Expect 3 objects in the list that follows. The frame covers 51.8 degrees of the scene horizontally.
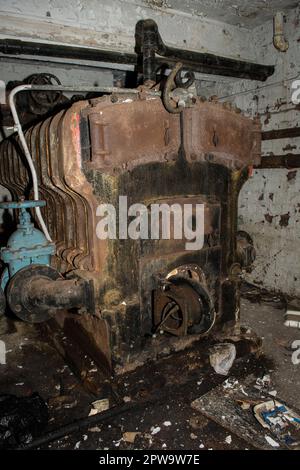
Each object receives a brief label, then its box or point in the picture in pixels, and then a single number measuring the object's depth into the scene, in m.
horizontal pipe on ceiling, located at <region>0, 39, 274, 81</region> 2.55
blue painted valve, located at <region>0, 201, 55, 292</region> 1.80
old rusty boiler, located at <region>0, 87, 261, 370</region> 1.55
